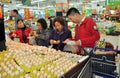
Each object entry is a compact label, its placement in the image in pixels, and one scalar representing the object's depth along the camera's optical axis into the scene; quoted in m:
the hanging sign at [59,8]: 10.57
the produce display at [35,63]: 1.64
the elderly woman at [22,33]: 4.83
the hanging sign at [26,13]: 13.57
